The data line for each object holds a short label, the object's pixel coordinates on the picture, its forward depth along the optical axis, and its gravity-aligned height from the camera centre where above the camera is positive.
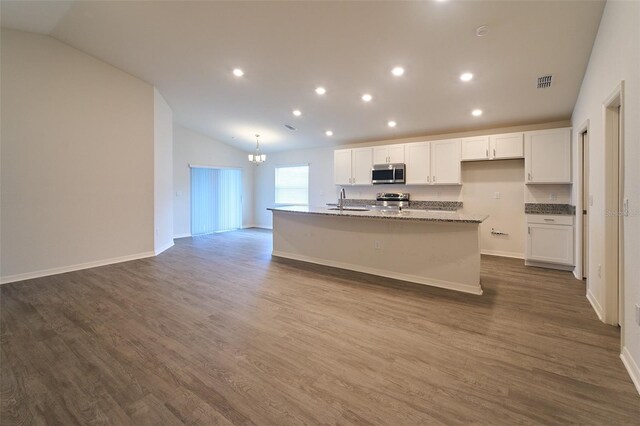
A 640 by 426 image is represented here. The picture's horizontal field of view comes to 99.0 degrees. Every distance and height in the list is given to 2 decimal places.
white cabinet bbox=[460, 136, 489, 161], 5.05 +1.17
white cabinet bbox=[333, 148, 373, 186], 6.51 +1.11
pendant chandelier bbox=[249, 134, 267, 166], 7.01 +1.38
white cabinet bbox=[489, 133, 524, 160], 4.76 +1.15
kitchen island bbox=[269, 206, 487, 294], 3.36 -0.47
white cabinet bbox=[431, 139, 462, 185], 5.34 +0.97
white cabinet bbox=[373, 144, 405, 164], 5.99 +1.28
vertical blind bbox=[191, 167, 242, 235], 7.94 +0.36
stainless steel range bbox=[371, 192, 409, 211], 6.16 +0.24
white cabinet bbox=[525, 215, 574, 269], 4.16 -0.49
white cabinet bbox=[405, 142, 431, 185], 5.67 +1.01
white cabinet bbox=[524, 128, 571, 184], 4.35 +0.89
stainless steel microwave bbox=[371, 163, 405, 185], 5.96 +0.84
